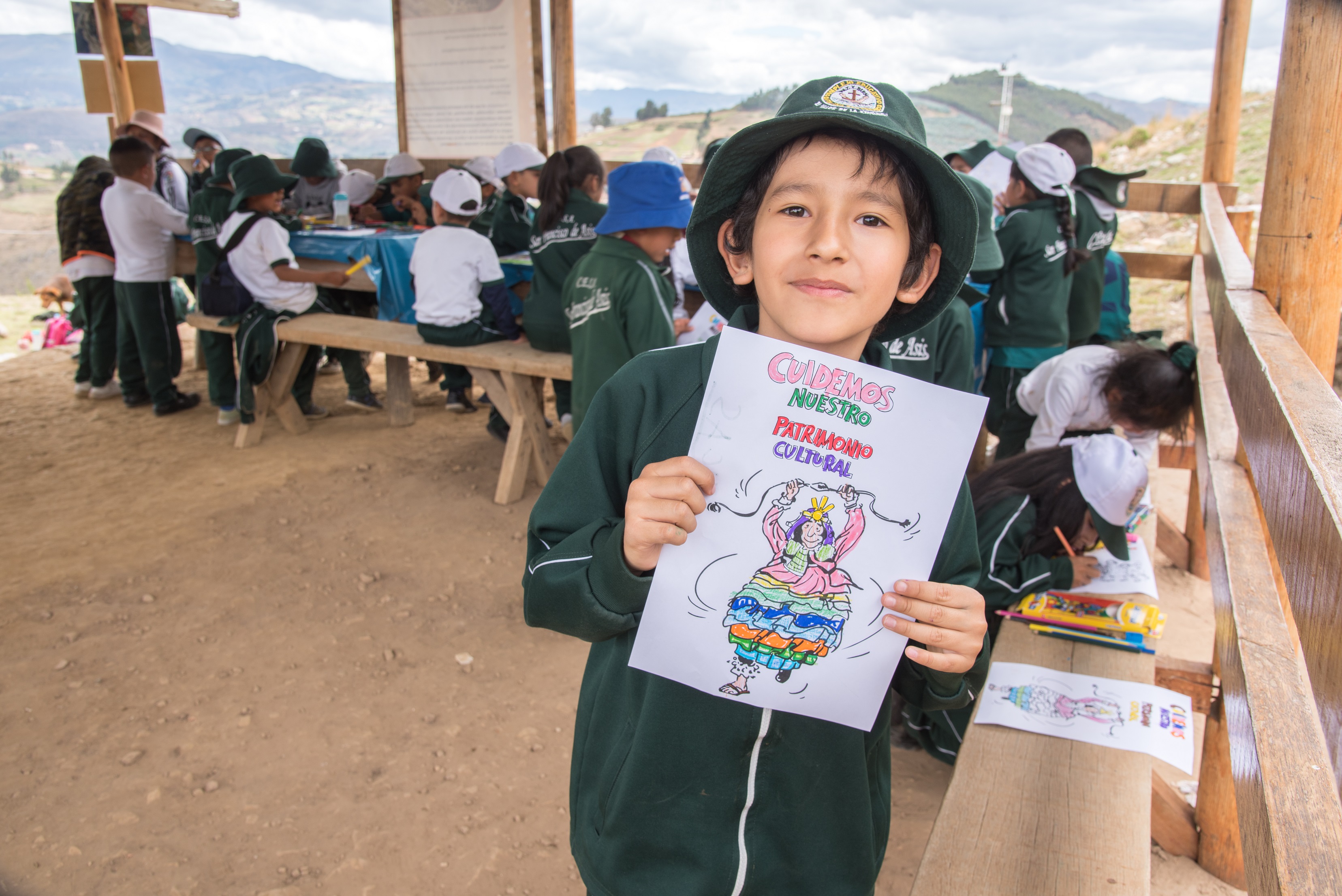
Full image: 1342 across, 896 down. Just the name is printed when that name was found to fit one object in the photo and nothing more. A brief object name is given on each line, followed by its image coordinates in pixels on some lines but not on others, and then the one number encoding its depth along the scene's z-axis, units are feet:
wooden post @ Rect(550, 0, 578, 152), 19.48
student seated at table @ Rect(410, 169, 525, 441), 14.92
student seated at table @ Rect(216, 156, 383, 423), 16.19
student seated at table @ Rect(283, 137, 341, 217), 22.58
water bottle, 21.33
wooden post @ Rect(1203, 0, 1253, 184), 16.34
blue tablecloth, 17.44
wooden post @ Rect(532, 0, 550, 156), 19.98
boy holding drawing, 3.19
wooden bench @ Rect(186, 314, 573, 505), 14.33
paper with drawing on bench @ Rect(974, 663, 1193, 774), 5.95
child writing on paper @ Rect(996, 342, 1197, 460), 9.35
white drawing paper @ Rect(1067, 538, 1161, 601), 7.92
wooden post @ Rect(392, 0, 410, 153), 21.20
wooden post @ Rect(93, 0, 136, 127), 24.34
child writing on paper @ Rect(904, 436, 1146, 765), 7.66
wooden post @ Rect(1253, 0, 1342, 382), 6.14
